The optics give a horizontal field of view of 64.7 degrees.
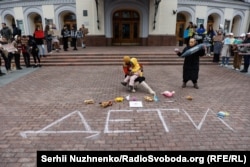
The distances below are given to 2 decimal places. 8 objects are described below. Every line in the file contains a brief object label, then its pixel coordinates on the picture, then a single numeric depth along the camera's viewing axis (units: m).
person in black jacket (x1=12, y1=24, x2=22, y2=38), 13.26
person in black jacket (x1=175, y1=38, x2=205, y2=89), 6.45
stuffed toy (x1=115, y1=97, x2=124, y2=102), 5.61
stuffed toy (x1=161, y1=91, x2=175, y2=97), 6.00
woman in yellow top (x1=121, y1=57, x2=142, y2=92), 6.37
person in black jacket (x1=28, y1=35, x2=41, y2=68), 10.12
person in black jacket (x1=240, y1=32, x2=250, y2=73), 9.18
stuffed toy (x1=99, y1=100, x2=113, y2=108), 5.24
